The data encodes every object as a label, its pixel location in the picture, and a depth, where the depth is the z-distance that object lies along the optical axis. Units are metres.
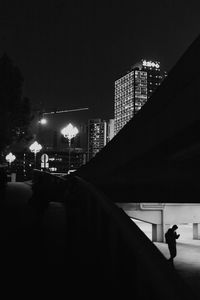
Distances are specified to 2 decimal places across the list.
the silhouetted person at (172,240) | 14.70
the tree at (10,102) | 35.14
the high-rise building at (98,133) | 170.76
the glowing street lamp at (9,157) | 49.72
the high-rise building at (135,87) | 158.62
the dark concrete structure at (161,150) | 8.54
